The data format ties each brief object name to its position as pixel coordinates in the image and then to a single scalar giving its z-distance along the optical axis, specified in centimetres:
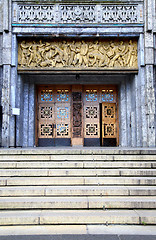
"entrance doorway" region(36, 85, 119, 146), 1259
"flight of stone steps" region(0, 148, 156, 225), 405
